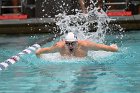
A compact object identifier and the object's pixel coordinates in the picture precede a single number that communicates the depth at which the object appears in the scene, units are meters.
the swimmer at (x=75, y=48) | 16.36
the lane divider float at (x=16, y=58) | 16.38
